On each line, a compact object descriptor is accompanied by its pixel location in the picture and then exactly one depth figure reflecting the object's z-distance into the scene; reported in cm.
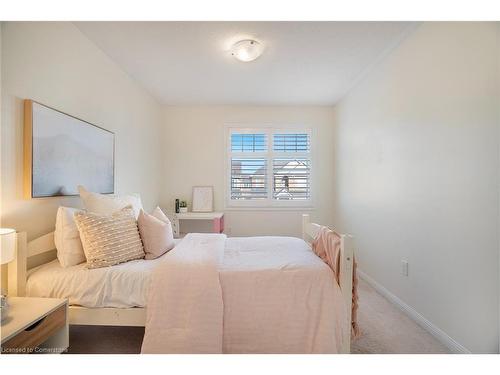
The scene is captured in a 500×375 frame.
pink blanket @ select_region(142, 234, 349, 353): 149
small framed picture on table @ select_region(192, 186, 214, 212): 418
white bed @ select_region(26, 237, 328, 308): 157
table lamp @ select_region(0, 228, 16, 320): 127
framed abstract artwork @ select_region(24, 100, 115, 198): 169
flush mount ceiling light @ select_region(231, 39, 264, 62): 230
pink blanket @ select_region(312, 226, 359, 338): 161
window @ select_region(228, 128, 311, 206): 429
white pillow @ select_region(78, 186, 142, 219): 195
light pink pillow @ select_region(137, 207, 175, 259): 191
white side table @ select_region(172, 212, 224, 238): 367
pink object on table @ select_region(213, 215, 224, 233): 365
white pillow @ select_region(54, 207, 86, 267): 171
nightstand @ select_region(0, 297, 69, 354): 118
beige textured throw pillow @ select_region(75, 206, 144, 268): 167
